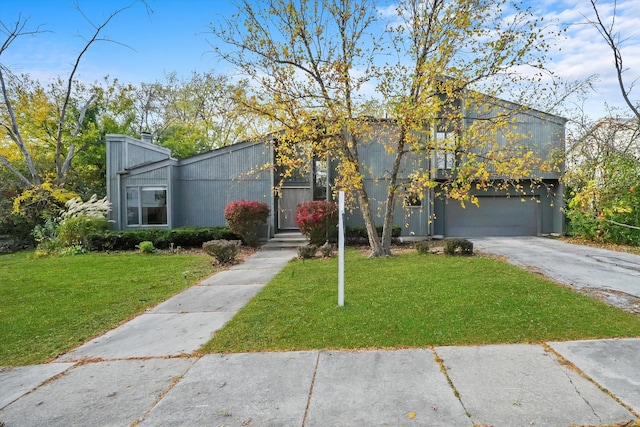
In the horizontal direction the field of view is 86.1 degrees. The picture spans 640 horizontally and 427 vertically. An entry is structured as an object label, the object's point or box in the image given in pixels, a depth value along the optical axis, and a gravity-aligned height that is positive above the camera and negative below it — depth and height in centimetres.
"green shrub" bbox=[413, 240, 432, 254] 955 -110
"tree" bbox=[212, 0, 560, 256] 737 +319
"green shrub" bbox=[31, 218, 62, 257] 1136 -97
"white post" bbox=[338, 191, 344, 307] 485 -80
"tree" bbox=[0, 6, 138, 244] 1386 +379
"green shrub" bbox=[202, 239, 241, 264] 883 -104
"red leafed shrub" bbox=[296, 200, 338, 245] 1110 -35
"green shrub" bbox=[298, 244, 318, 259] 936 -116
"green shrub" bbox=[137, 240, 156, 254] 1082 -117
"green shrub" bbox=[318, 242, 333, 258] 944 -113
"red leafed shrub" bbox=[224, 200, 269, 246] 1160 -26
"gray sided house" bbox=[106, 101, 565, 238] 1275 +95
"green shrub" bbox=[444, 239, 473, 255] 902 -100
